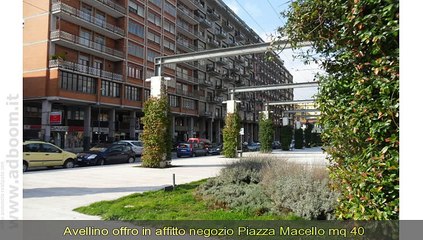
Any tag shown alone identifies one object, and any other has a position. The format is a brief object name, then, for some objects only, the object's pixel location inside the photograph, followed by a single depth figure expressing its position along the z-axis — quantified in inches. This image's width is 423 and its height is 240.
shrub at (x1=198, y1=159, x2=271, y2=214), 280.8
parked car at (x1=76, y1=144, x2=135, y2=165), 836.0
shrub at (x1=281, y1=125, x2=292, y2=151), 1881.2
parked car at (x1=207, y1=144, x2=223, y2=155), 1493.6
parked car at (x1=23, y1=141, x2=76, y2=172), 647.1
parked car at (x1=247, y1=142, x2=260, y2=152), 1858.5
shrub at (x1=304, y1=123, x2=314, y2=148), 2300.7
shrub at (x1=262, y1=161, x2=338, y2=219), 248.4
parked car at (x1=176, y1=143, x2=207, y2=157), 1307.8
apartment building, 1418.6
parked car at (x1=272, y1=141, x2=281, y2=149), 2236.7
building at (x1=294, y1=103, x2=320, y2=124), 3169.3
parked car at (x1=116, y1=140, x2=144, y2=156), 1133.9
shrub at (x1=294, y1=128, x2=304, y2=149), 2177.2
